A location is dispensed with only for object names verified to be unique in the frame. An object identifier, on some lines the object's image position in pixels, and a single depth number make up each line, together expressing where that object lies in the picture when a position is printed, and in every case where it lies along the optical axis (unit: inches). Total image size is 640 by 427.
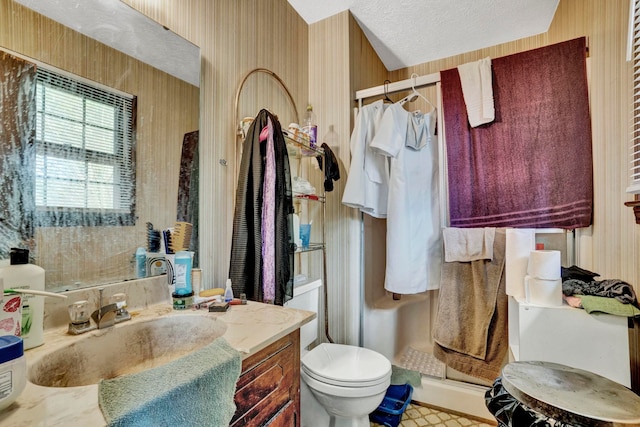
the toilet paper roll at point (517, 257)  53.9
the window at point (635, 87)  37.5
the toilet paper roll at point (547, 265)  47.3
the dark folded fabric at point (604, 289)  42.3
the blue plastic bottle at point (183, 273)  41.2
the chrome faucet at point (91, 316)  31.6
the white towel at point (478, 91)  66.6
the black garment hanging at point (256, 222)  49.4
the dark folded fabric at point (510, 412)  32.8
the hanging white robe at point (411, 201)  71.7
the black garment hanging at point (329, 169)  72.6
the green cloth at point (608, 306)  40.3
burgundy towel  59.5
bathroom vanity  18.6
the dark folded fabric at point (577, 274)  52.6
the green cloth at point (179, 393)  19.2
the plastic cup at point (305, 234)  68.0
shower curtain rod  74.6
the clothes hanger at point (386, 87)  77.8
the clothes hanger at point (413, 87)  75.3
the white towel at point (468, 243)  65.6
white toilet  49.4
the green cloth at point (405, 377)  74.1
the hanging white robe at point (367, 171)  72.1
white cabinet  41.9
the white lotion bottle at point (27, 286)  27.3
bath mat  77.2
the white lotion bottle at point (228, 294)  43.8
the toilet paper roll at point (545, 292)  47.2
